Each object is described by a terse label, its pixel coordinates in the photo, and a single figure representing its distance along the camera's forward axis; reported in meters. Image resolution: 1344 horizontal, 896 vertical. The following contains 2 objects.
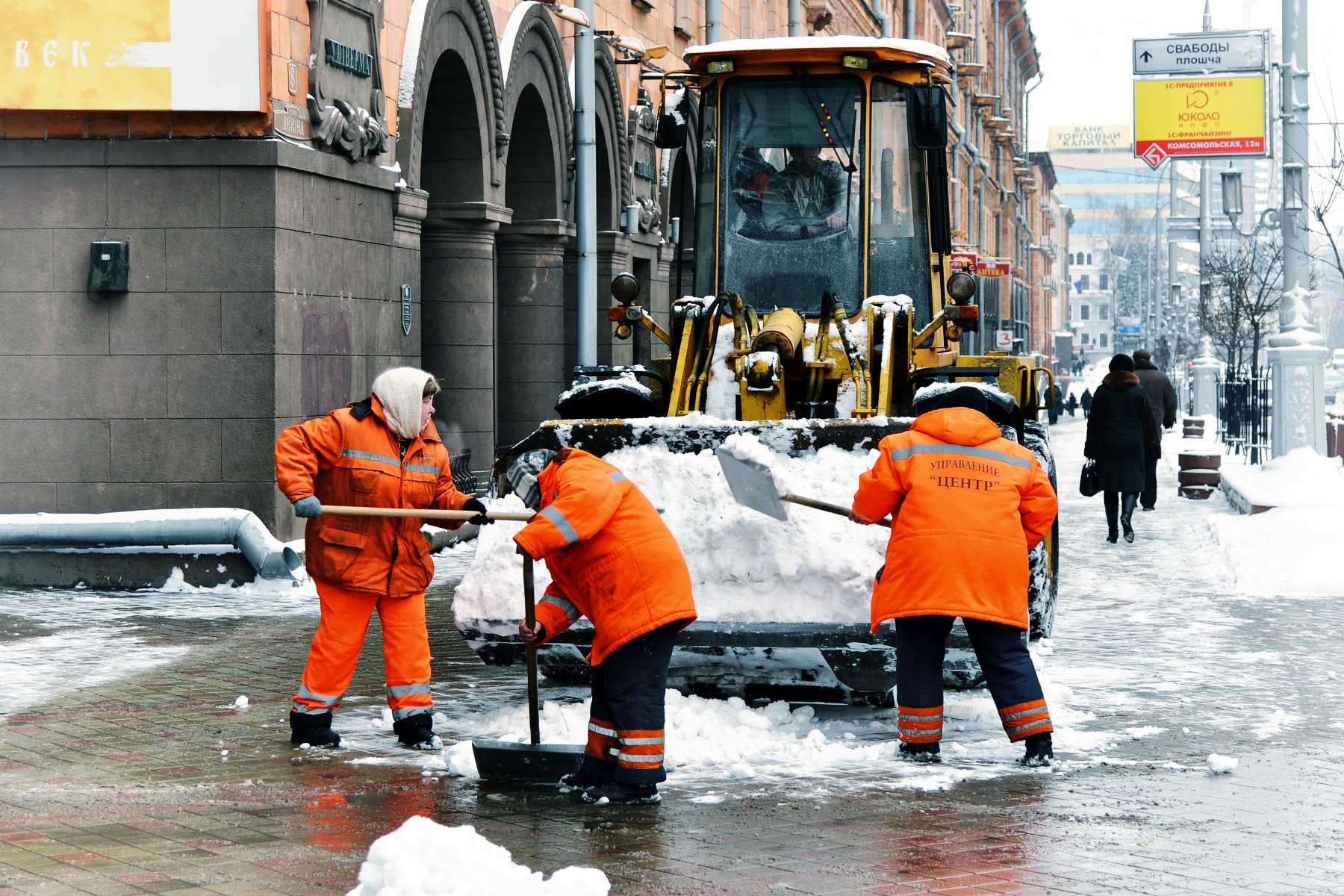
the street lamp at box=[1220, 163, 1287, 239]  31.95
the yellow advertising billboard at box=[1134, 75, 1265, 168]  27.30
